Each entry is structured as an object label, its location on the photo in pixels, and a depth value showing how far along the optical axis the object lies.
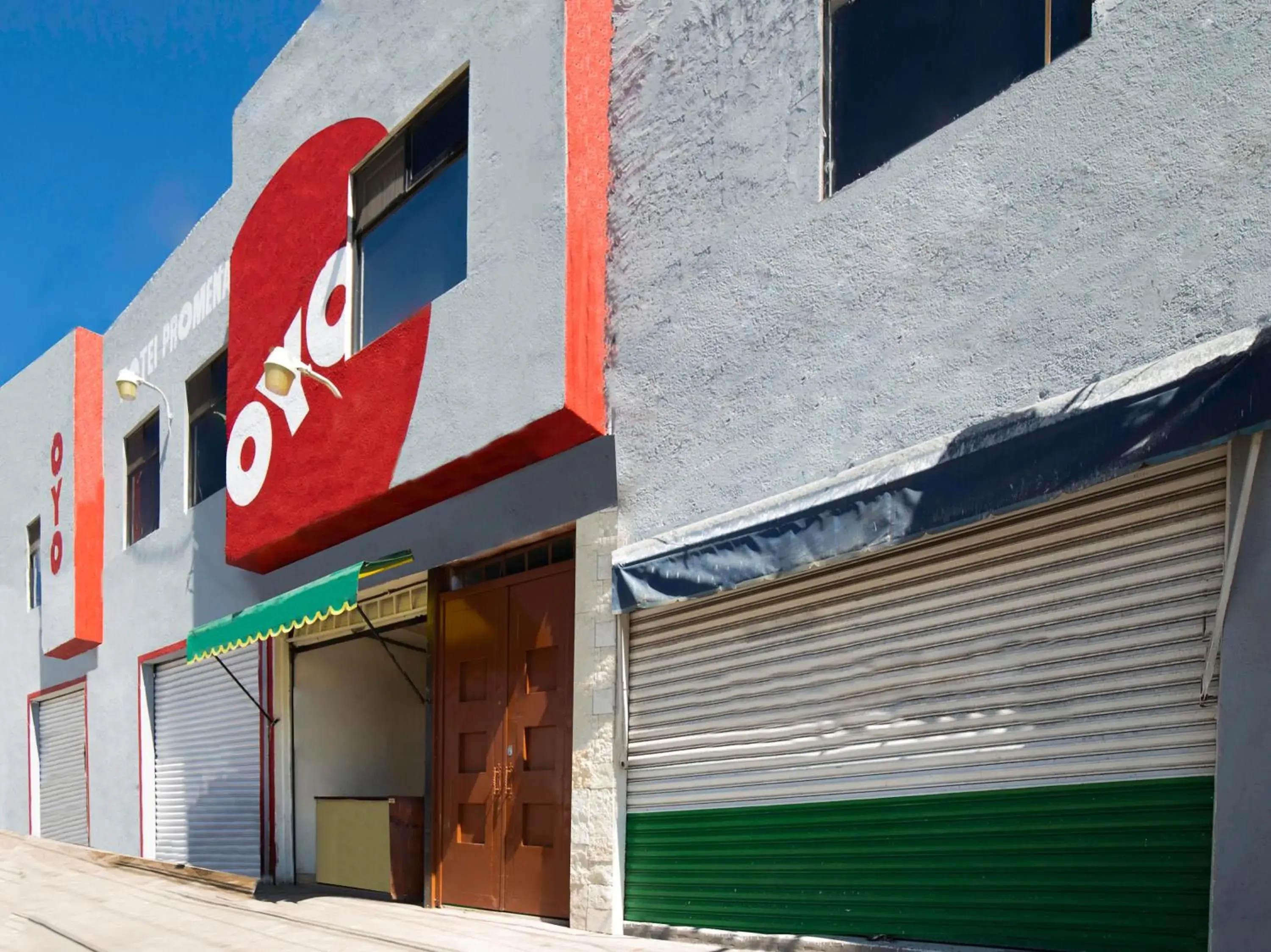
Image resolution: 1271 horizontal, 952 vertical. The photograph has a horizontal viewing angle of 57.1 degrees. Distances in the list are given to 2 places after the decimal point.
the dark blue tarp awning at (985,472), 4.10
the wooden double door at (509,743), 7.62
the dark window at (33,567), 17.64
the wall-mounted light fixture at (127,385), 12.07
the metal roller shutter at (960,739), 4.39
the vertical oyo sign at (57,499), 16.09
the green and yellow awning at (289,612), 8.01
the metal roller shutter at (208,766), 11.30
